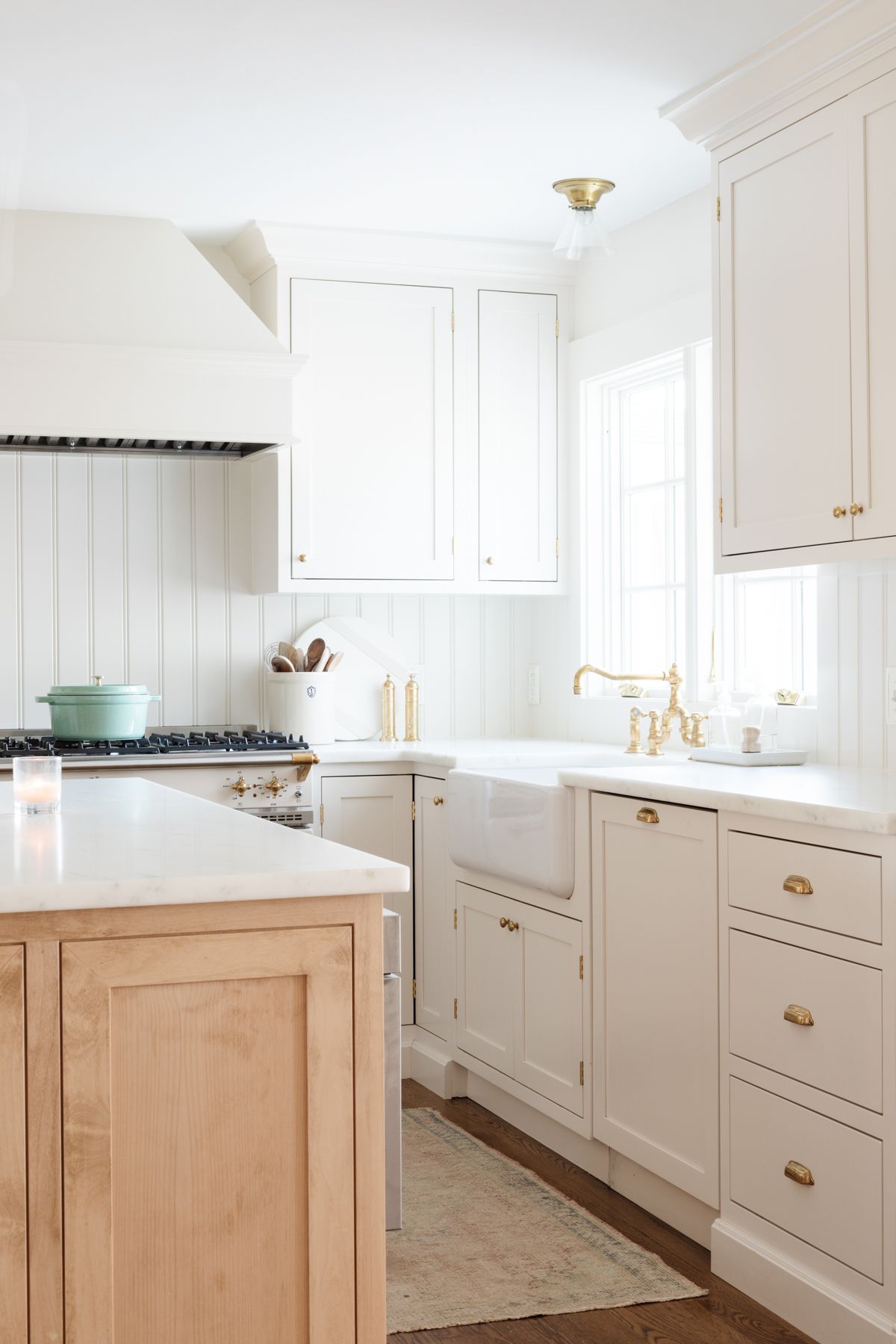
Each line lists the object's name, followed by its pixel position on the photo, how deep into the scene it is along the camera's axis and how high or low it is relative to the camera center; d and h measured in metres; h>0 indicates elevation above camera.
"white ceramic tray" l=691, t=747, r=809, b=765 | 3.20 -0.22
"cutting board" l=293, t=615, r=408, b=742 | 4.54 -0.01
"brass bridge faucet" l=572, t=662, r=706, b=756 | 3.63 -0.15
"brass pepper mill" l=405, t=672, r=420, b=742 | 4.52 -0.15
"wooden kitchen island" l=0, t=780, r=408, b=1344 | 1.55 -0.51
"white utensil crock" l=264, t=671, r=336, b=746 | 4.28 -0.12
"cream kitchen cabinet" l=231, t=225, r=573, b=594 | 4.18 +0.78
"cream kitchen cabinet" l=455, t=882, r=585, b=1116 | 3.21 -0.83
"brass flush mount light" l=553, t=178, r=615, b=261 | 3.42 +1.16
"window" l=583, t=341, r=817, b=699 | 3.62 +0.31
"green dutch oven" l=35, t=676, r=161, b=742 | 3.95 -0.12
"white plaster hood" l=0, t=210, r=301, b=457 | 3.77 +0.91
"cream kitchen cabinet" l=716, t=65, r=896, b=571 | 2.60 +0.67
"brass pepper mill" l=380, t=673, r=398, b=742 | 4.51 -0.15
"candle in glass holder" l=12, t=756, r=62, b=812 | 2.18 -0.18
